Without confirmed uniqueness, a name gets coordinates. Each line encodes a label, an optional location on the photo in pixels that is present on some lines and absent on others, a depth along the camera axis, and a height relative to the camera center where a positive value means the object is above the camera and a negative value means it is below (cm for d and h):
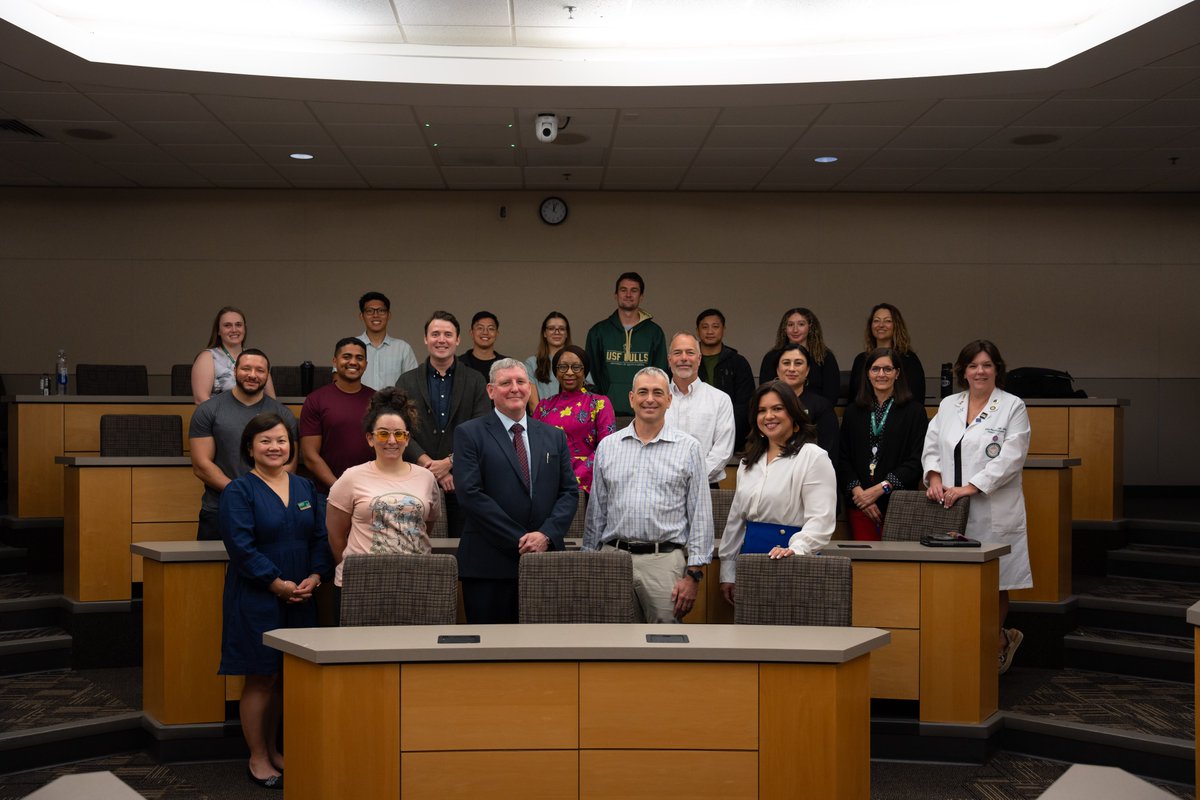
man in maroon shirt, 511 -19
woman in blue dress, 404 -72
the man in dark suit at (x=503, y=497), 391 -42
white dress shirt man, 534 -12
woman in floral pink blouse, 503 -13
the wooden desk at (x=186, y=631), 439 -105
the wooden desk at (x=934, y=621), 448 -101
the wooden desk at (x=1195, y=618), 304 -67
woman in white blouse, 402 -36
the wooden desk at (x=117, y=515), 545 -69
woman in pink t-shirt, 395 -42
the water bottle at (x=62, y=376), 800 +7
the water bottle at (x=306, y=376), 768 +8
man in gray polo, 486 -22
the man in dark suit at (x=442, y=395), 505 -4
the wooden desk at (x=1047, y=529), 584 -79
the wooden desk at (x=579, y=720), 307 -99
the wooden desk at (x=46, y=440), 650 -35
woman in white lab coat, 518 -35
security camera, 702 +178
